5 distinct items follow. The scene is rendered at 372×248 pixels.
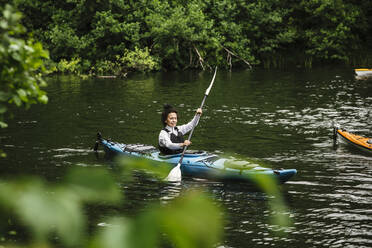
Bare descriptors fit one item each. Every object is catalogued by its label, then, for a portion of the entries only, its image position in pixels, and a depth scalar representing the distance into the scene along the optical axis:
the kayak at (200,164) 16.55
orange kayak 20.89
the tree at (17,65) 3.49
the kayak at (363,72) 53.45
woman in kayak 18.20
